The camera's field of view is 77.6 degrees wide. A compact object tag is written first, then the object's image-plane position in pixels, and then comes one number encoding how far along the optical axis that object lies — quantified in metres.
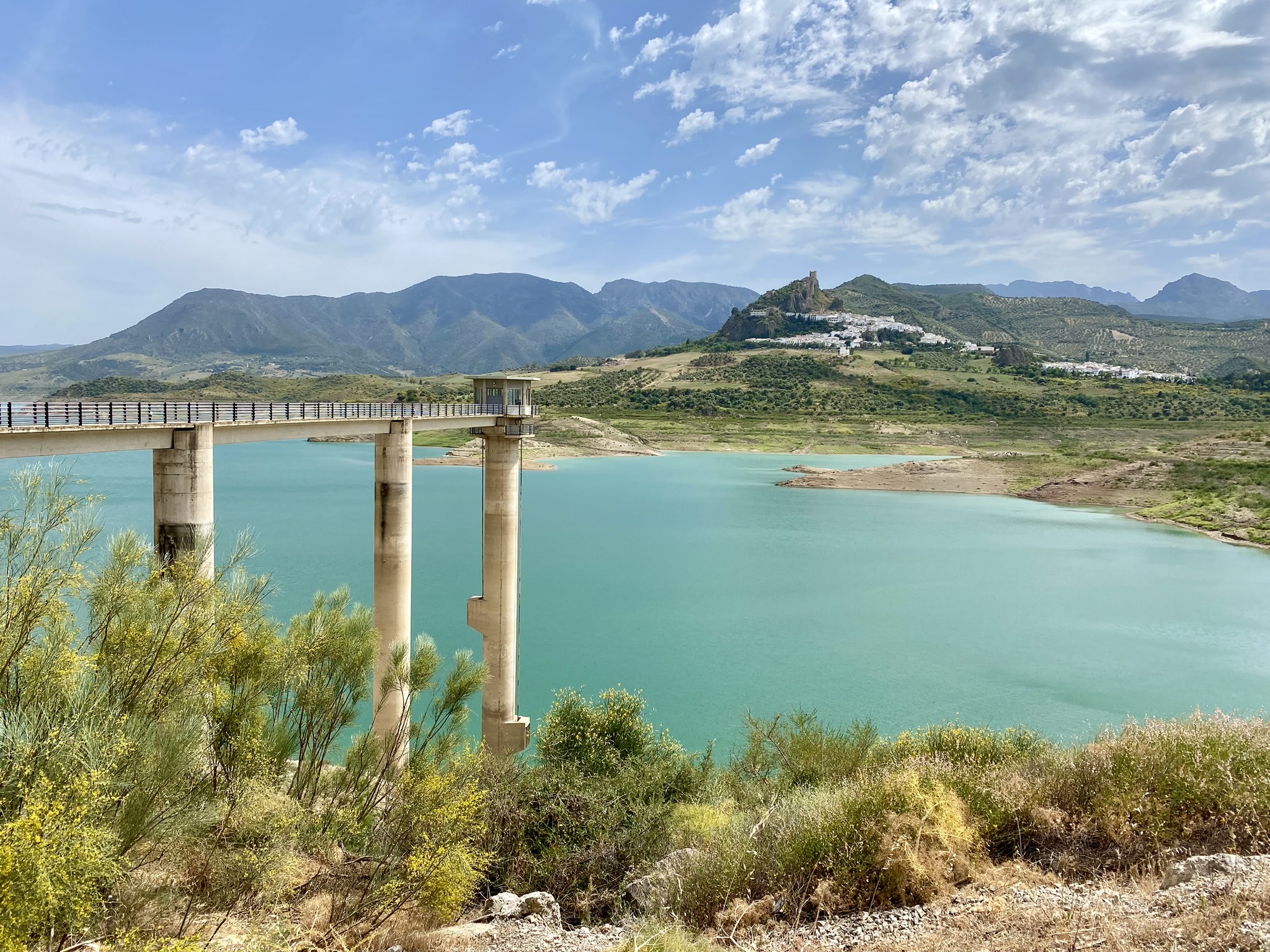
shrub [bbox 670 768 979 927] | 7.75
